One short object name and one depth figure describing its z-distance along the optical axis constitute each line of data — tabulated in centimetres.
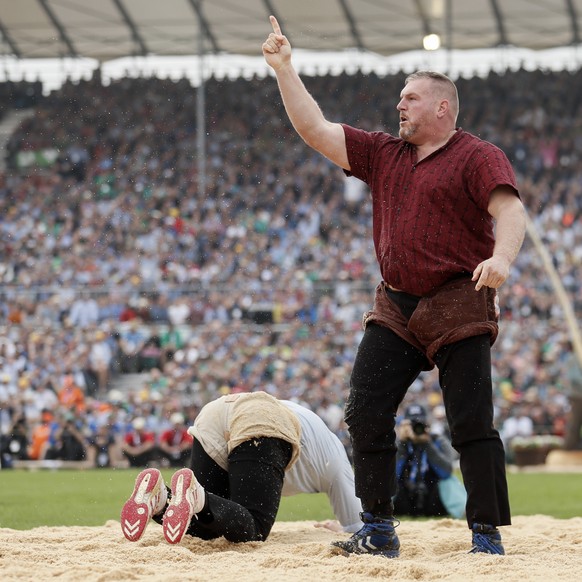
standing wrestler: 948
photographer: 1656
